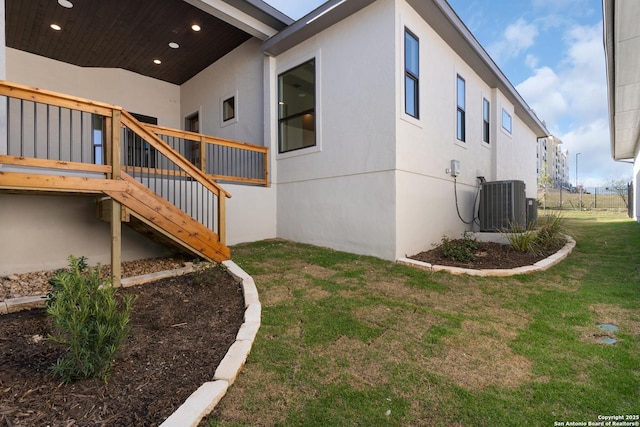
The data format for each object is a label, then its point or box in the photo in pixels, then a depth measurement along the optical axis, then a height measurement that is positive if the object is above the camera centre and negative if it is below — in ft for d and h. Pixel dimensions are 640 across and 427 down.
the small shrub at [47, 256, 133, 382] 6.05 -2.33
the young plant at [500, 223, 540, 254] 18.04 -1.58
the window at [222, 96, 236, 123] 28.43 +9.84
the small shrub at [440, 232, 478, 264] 16.96 -2.14
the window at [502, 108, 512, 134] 30.95 +9.64
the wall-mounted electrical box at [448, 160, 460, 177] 21.71 +3.20
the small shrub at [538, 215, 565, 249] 19.31 -1.39
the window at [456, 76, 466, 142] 23.67 +8.04
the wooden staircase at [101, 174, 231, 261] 11.99 -0.44
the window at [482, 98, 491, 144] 27.78 +8.52
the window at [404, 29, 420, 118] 17.87 +8.42
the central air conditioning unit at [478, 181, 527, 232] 20.35 +0.52
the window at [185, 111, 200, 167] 28.63 +7.06
